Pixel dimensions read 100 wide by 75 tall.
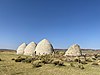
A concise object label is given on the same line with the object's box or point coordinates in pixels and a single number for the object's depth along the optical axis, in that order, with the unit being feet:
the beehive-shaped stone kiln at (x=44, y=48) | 59.37
